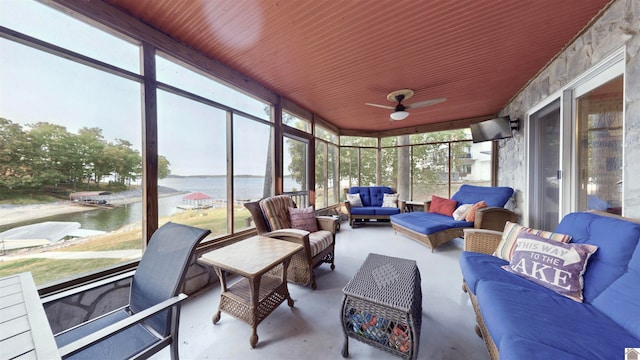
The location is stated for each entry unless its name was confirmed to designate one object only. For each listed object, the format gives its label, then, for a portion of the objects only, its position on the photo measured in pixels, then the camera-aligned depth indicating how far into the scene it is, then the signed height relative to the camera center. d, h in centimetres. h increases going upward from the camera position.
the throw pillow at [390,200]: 494 -55
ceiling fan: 318 +111
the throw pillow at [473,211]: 344 -57
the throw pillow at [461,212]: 360 -62
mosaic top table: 149 -80
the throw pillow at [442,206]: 402 -57
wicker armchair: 215 -65
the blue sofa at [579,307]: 91 -72
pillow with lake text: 130 -58
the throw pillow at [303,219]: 273 -55
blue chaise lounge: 316 -74
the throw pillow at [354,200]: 507 -56
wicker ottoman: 122 -82
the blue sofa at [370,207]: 470 -71
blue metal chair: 97 -63
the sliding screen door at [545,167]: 265 +13
